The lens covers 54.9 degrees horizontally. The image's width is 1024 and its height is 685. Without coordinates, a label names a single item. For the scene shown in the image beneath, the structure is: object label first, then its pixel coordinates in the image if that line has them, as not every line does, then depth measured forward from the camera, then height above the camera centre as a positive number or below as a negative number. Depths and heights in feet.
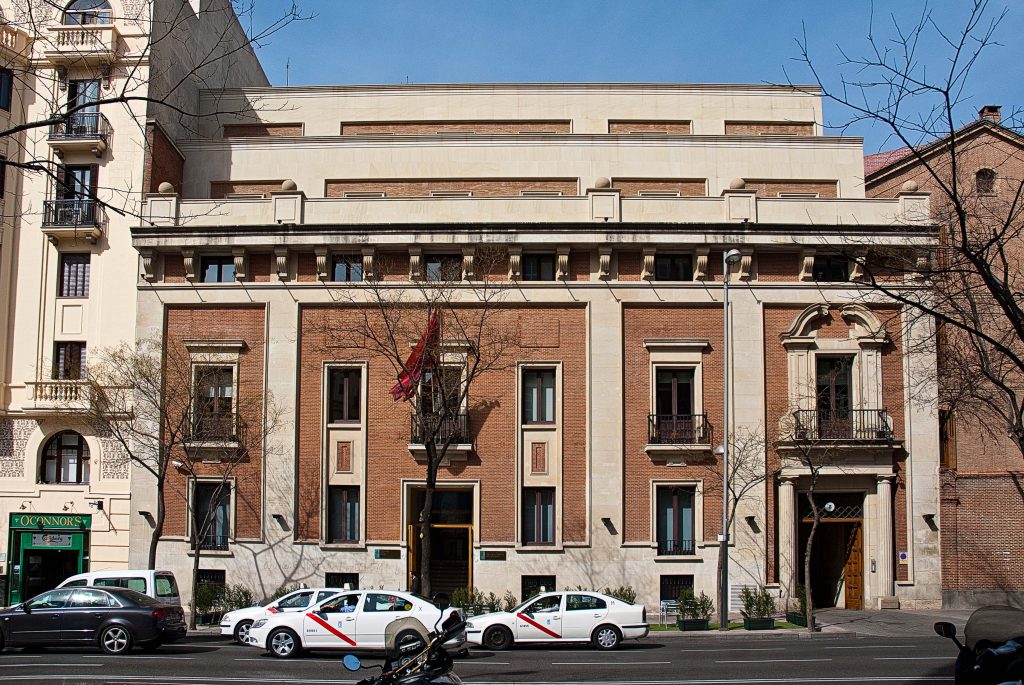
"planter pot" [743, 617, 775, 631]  86.12 -15.14
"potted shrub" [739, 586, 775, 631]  86.22 -14.49
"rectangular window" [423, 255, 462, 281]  102.12 +18.96
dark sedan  67.26 -11.99
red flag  95.25 +8.25
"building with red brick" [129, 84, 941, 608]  99.91 +5.89
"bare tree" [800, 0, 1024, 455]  90.57 +14.24
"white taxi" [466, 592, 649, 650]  72.90 -12.74
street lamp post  88.74 -4.31
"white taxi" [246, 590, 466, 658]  68.18 -12.22
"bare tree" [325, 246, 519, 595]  96.43 +11.78
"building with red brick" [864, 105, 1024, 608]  101.09 -4.92
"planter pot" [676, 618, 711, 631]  86.84 -15.34
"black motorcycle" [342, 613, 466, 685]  26.45 -5.87
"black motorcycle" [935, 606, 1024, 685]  25.32 -5.33
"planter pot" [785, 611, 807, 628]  89.40 -15.36
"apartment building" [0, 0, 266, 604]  103.14 +15.38
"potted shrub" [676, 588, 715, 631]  86.89 -14.67
